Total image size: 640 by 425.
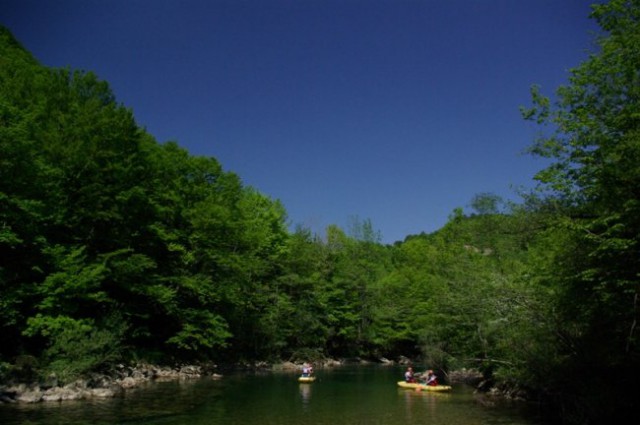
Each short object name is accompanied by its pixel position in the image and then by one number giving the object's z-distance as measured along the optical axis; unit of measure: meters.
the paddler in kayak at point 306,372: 34.97
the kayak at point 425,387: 29.78
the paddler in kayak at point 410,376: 33.12
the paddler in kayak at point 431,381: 30.44
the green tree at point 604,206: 14.20
